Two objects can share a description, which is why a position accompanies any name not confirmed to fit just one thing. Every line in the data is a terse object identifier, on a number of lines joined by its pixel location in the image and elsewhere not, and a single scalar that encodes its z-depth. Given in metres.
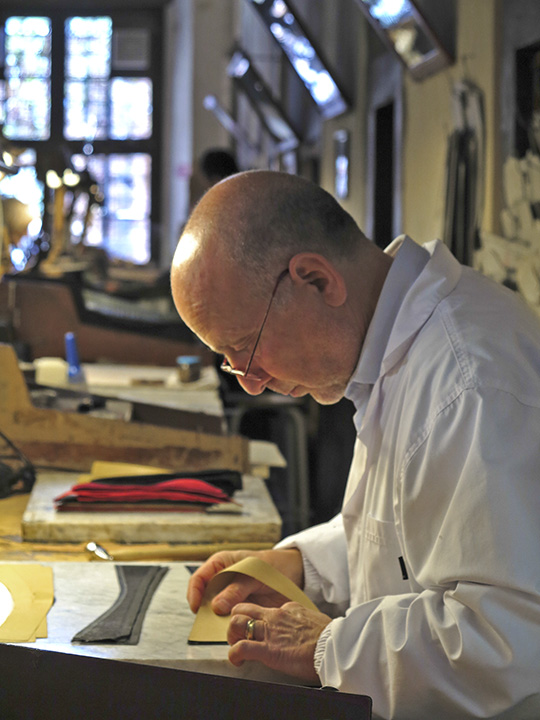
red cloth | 2.04
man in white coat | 1.11
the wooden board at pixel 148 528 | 1.92
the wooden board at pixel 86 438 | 2.39
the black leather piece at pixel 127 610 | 1.37
